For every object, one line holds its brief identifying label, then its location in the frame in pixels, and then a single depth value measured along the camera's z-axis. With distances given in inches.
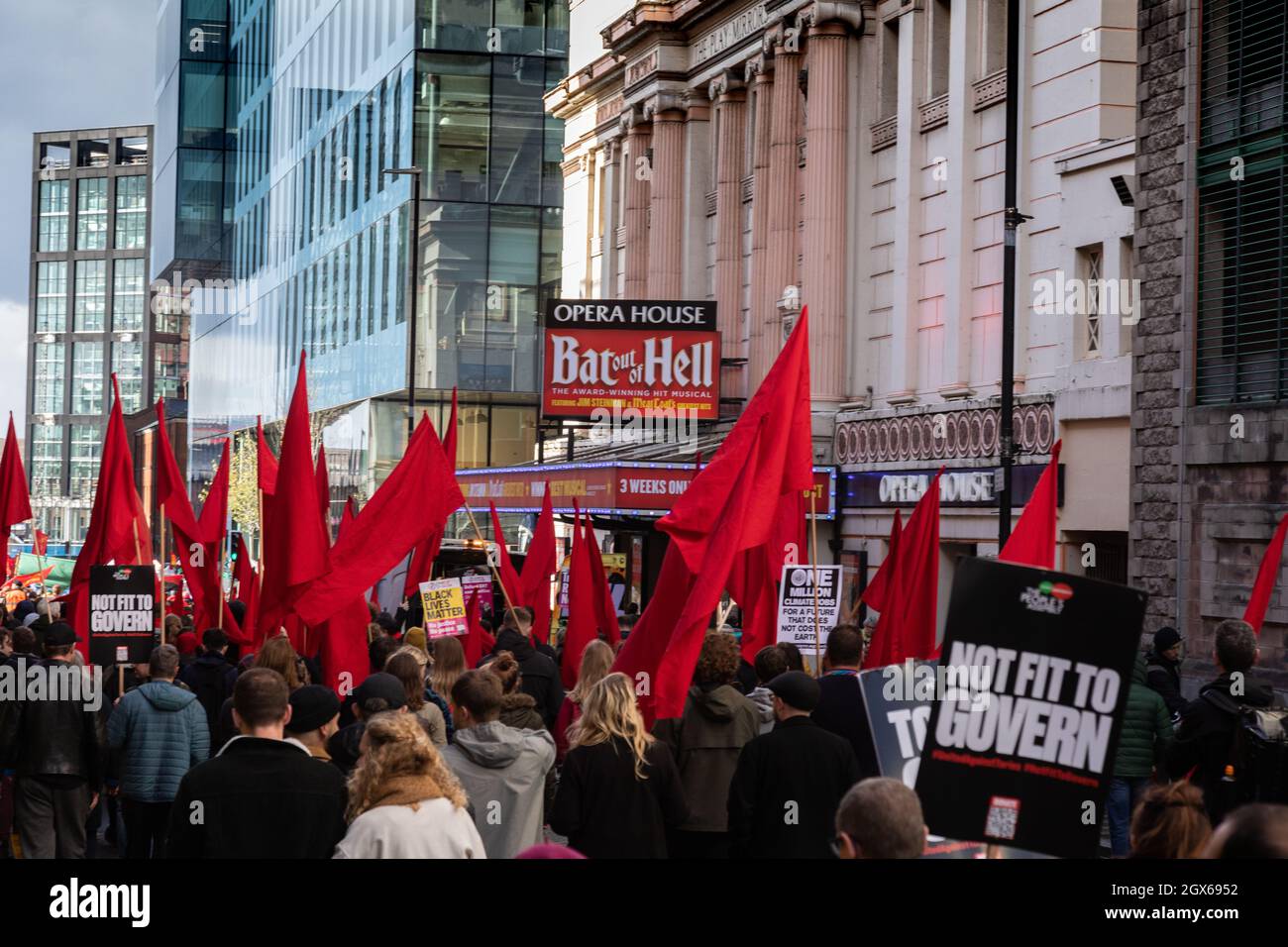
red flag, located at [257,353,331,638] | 523.2
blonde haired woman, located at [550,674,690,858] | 337.1
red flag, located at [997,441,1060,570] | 550.3
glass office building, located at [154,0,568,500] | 2183.8
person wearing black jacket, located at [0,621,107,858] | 462.6
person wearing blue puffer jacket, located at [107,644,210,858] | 440.8
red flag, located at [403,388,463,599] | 802.8
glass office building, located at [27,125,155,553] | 7696.9
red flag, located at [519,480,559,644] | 834.2
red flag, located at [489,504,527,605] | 801.5
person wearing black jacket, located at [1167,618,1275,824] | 409.1
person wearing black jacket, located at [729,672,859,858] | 337.4
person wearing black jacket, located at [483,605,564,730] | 537.6
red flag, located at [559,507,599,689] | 665.6
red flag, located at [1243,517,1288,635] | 554.6
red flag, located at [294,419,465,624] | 542.6
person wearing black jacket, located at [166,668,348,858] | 274.8
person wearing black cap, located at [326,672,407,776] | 363.9
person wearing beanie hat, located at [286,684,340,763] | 321.4
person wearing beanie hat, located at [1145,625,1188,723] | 522.3
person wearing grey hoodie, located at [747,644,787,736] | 421.7
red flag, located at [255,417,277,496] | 788.8
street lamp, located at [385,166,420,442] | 1566.2
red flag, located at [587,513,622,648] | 737.0
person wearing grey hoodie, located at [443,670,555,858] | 352.5
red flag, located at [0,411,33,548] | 880.3
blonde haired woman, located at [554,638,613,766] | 416.2
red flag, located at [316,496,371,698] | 547.8
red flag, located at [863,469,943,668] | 598.5
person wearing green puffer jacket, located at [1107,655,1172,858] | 466.9
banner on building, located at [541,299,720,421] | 1515.7
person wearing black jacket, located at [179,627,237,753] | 538.9
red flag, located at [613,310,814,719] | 386.0
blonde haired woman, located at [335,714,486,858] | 262.5
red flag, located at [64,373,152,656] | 734.5
